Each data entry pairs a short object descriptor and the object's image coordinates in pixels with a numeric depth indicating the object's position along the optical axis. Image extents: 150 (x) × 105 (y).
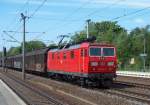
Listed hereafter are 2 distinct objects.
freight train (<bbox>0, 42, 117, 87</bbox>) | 19.30
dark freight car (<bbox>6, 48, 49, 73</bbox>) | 31.71
